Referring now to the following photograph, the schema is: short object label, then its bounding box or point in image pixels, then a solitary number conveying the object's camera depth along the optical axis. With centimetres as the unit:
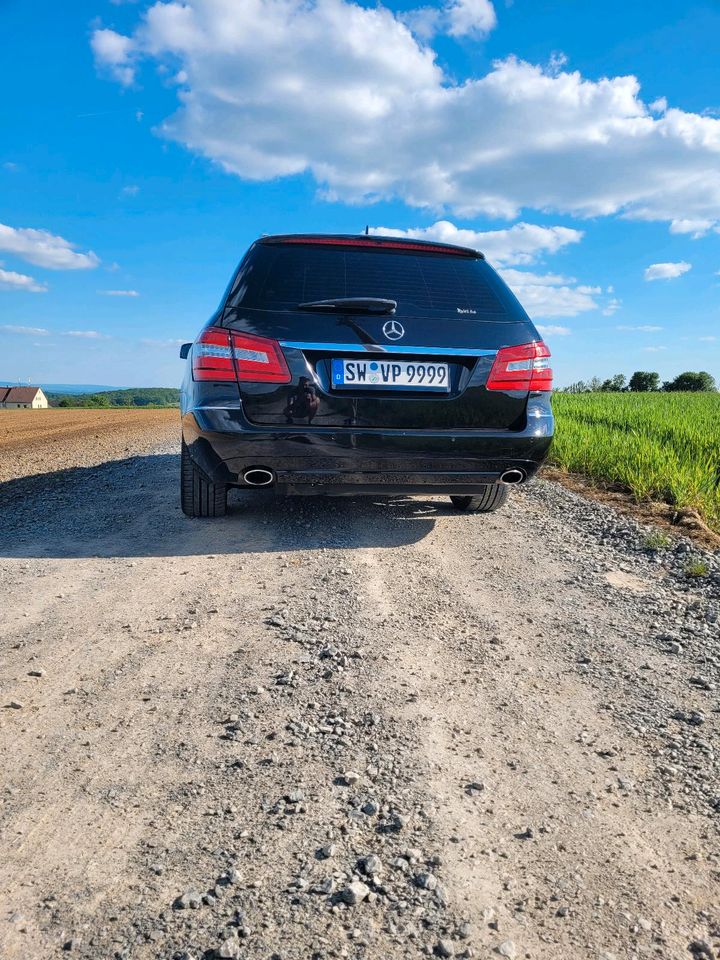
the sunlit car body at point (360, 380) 380
